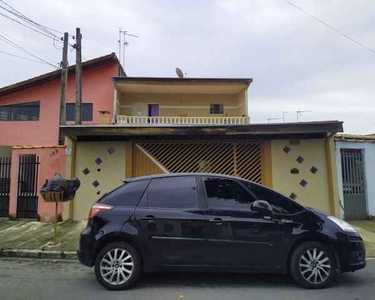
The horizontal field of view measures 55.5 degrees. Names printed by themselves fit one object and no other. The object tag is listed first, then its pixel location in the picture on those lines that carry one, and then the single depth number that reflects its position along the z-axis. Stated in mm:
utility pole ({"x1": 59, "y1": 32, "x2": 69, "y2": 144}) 14852
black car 5000
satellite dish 21562
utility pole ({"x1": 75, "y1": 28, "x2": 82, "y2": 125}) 13820
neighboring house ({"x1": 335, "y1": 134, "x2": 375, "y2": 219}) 11125
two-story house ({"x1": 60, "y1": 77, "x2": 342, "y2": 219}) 10602
